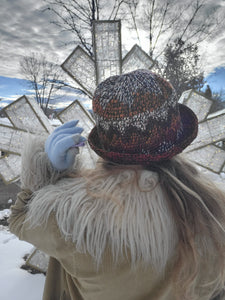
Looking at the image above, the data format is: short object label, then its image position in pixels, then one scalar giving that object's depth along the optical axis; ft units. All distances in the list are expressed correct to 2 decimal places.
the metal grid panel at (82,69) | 5.73
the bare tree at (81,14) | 15.69
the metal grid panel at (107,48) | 5.37
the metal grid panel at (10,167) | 5.73
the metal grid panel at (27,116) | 5.76
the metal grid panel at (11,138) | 5.84
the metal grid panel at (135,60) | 5.78
